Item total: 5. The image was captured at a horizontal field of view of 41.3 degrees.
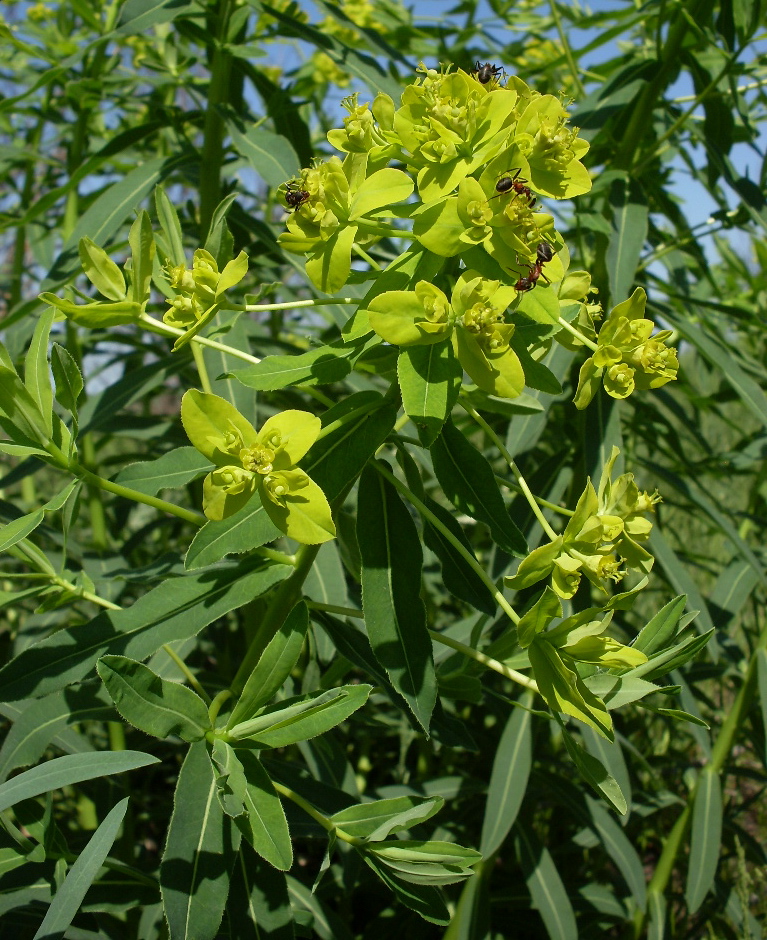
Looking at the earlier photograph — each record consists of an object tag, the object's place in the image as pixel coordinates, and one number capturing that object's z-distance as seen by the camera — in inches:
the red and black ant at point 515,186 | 5.8
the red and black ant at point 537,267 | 5.9
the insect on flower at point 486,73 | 6.5
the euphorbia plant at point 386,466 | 5.8
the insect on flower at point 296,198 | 6.1
